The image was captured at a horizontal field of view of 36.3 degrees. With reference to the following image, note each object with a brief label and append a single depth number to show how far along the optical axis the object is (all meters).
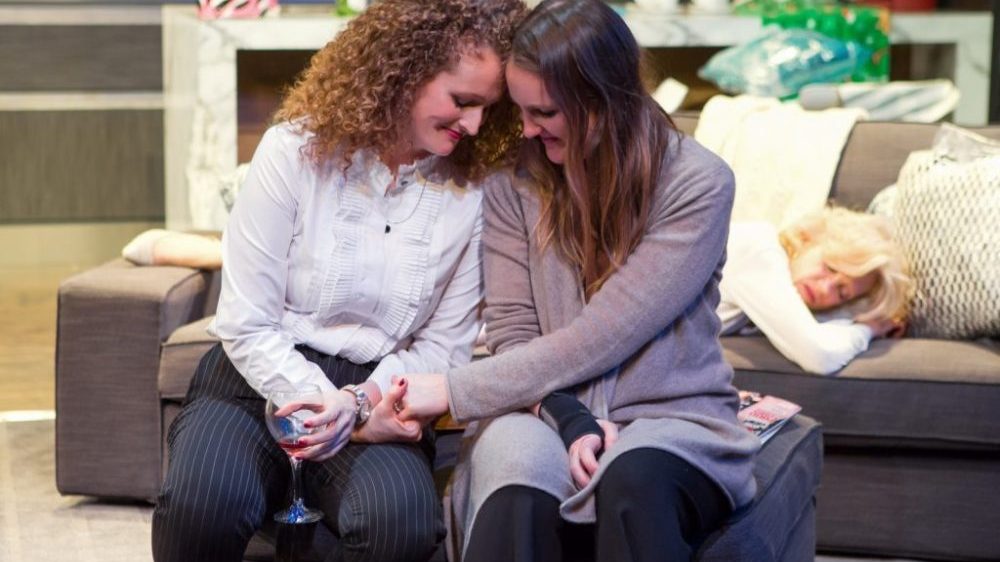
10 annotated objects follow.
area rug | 3.04
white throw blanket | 3.46
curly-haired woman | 2.22
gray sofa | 2.98
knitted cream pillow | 3.14
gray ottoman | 2.21
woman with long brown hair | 2.15
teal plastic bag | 4.09
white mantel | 4.38
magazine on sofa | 2.54
